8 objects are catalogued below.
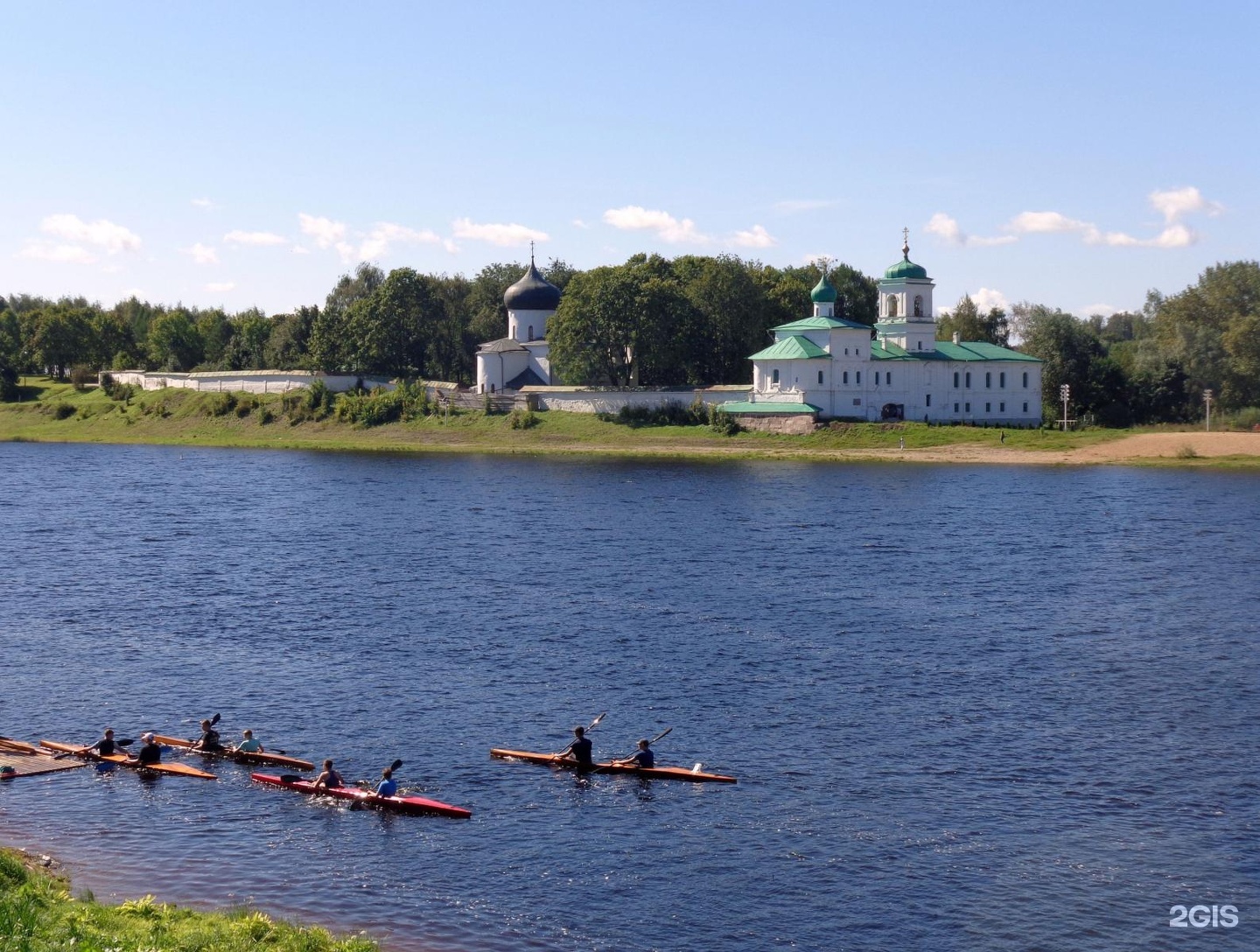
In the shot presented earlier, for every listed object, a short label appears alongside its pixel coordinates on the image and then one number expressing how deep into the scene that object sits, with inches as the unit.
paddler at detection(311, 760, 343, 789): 1347.2
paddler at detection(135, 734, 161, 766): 1421.0
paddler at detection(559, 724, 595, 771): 1422.2
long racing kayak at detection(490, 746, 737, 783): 1392.7
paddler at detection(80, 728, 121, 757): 1440.7
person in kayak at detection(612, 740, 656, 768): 1411.2
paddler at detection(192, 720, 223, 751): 1456.7
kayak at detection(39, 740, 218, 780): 1412.4
